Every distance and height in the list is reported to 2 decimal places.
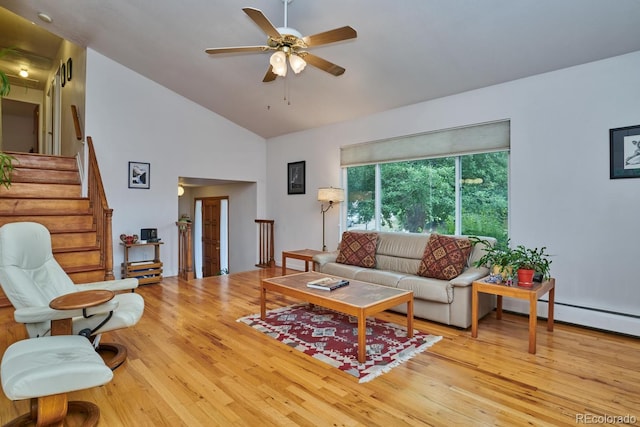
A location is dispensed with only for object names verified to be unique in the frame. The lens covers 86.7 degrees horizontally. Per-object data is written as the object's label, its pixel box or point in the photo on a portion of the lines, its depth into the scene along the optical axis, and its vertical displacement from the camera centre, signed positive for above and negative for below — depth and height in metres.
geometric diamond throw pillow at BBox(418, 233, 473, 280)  3.65 -0.50
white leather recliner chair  2.25 -0.61
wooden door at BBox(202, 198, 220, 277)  8.41 -0.64
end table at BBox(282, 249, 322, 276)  5.19 -0.69
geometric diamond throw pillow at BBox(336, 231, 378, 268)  4.54 -0.52
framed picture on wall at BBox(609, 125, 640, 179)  3.15 +0.57
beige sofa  3.39 -0.74
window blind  4.03 +0.91
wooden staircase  3.99 +0.02
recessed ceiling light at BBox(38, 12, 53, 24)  4.66 +2.70
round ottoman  1.57 -0.78
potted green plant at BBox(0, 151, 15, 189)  2.67 +0.39
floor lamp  5.38 +0.28
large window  4.13 +0.23
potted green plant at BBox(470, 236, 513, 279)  3.17 -0.47
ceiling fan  2.49 +1.35
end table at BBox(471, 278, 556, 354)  2.85 -0.73
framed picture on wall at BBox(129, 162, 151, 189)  5.55 +0.61
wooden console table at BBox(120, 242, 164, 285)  5.18 -0.88
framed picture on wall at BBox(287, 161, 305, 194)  6.39 +0.66
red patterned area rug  2.65 -1.17
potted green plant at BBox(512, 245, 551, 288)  3.05 -0.50
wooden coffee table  2.70 -0.76
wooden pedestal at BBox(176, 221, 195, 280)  5.60 -0.68
